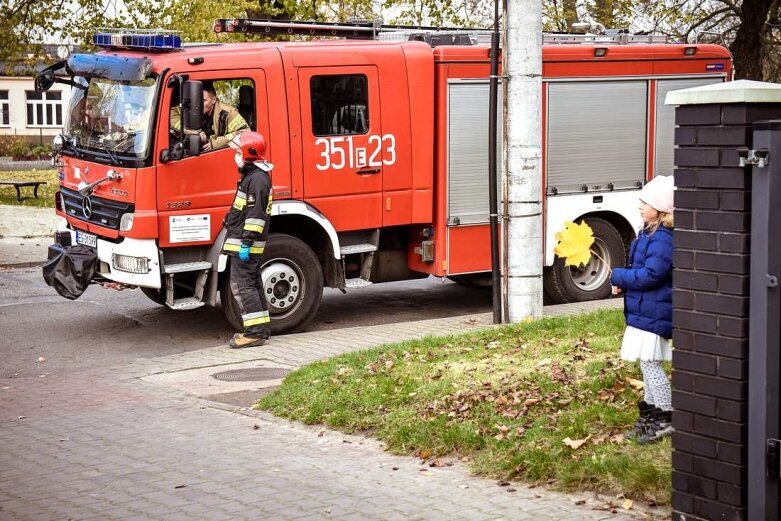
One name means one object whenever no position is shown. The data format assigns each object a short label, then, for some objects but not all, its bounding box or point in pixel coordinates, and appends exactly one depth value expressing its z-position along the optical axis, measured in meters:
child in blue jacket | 6.06
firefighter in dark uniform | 10.41
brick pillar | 4.71
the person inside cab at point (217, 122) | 10.91
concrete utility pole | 10.58
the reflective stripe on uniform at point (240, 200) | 10.41
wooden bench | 26.34
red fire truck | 10.78
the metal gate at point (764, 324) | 4.56
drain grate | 9.25
